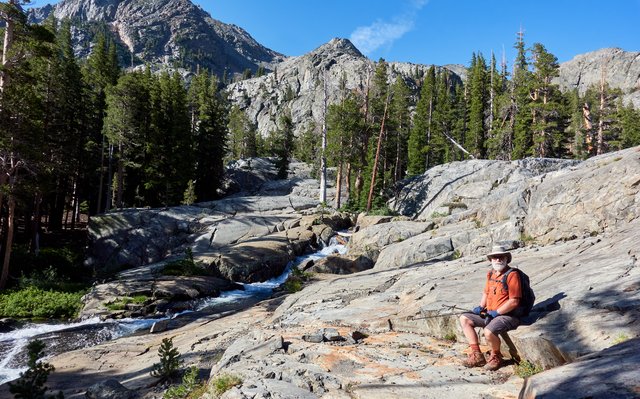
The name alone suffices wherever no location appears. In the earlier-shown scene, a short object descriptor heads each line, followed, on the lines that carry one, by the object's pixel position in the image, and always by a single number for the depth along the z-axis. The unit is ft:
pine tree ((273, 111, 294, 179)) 195.31
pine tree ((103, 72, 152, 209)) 100.32
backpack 18.31
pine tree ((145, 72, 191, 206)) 113.39
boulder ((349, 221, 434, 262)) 73.56
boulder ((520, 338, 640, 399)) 10.04
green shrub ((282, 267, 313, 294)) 57.21
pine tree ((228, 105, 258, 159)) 240.12
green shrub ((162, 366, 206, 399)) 20.57
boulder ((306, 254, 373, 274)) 69.00
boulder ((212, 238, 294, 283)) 71.61
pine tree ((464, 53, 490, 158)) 162.61
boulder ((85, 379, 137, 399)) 23.18
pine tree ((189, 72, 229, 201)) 145.79
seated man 17.62
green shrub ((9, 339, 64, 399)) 21.83
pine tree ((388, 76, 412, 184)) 139.68
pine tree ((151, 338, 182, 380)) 24.78
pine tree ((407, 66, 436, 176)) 167.53
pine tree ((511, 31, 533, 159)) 127.34
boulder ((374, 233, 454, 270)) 55.57
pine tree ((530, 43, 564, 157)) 117.29
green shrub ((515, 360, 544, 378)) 16.01
